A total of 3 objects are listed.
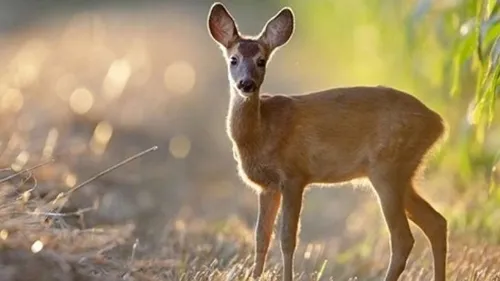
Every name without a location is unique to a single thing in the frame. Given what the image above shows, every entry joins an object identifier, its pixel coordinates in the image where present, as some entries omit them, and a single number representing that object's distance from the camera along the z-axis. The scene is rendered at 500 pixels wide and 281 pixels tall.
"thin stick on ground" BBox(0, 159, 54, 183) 16.48
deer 17.86
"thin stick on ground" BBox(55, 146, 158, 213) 16.89
